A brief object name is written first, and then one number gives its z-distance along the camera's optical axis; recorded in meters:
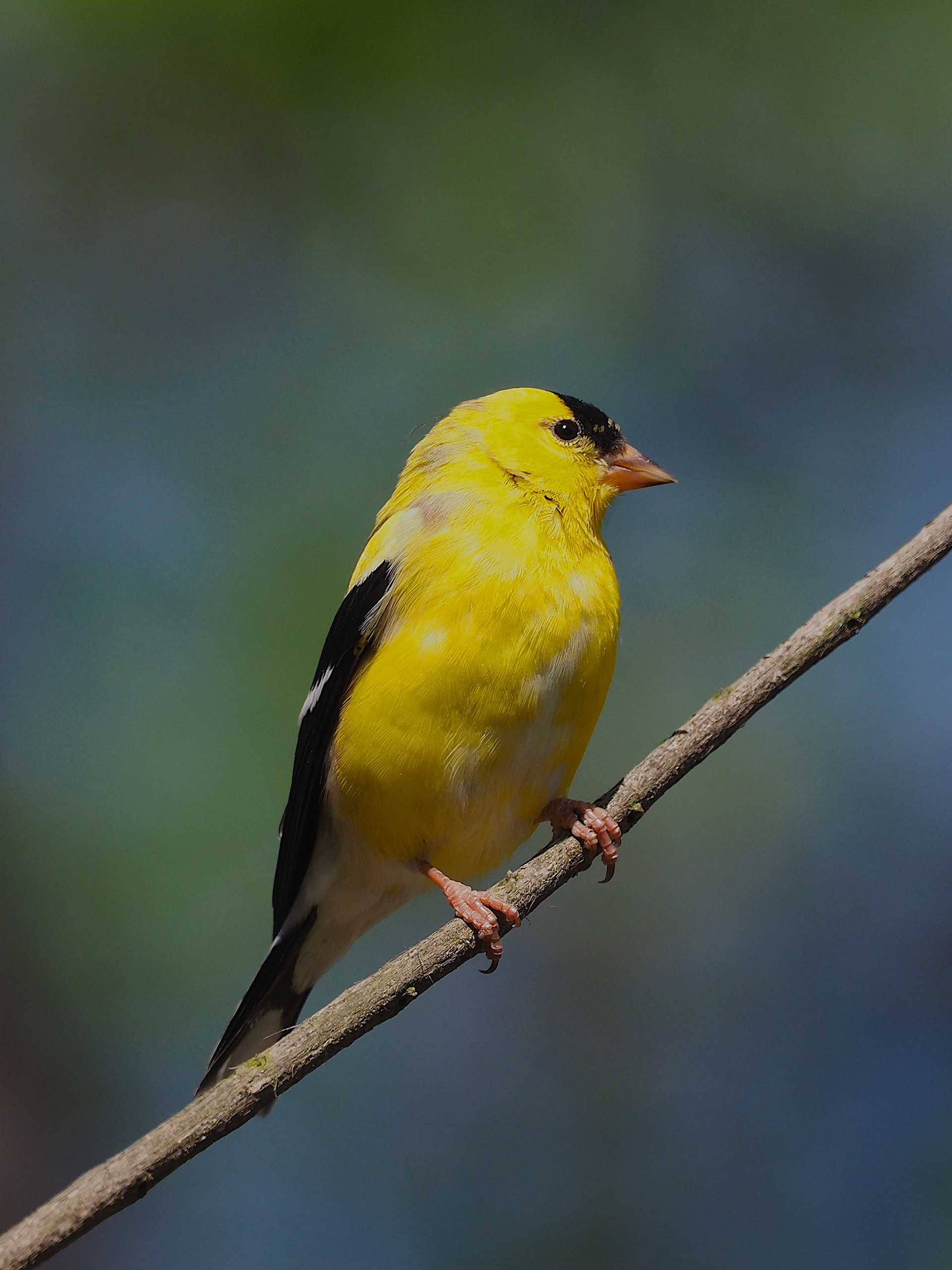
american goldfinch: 3.88
